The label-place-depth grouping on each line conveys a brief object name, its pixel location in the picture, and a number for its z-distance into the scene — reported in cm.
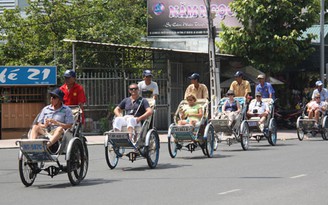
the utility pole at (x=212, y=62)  2686
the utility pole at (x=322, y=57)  3164
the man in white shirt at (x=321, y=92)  2384
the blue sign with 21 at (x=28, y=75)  2825
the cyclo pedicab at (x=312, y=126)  2353
